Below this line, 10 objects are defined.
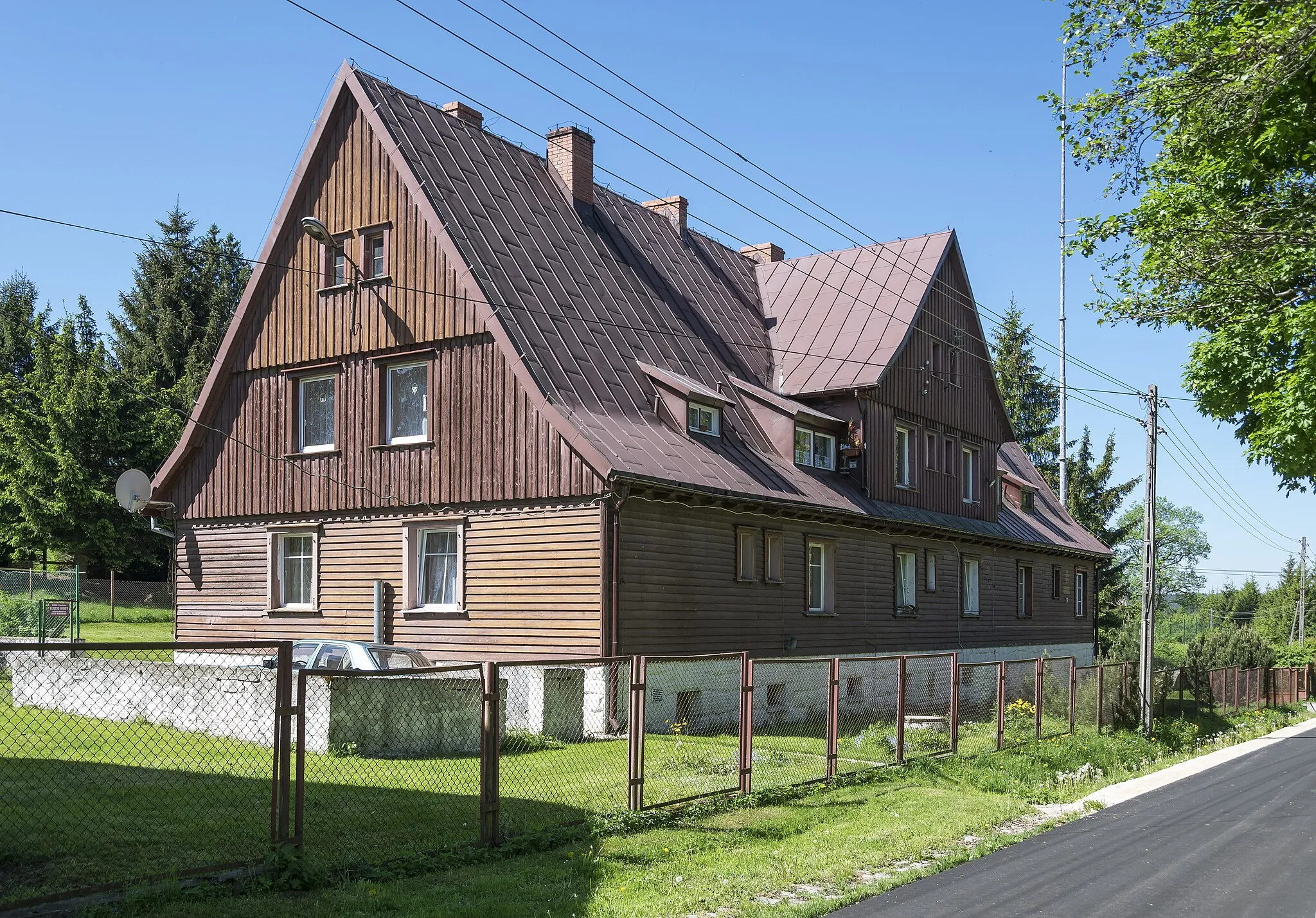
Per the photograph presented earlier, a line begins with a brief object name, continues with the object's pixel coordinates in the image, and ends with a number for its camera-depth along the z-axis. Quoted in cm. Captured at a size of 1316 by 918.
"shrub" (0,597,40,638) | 2703
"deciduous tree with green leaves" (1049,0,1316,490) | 1747
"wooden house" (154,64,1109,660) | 1973
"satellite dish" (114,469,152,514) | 2320
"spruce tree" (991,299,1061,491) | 5778
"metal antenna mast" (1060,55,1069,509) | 4562
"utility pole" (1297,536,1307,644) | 7082
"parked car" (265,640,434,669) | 1680
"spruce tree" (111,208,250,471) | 5491
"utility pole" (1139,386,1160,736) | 2317
